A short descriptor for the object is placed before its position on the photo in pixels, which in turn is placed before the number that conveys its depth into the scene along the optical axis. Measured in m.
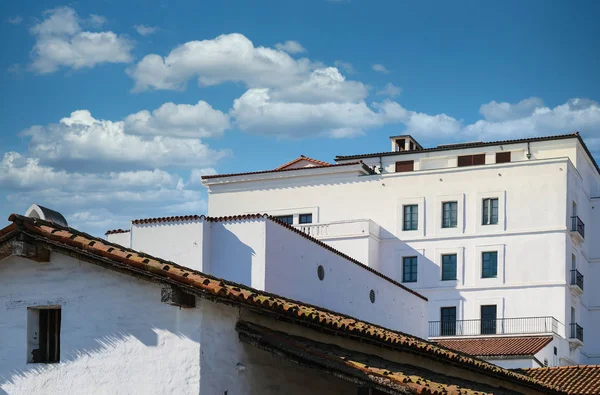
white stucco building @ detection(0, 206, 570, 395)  15.52
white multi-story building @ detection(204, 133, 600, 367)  58.53
